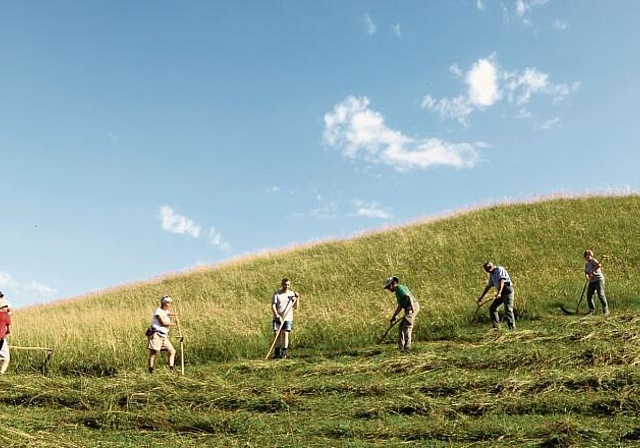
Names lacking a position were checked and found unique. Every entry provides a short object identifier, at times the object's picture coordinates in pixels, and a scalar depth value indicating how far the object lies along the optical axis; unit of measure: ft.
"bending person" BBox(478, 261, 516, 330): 48.83
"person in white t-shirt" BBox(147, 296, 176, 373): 41.55
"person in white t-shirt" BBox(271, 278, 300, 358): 46.34
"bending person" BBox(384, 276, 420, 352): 42.88
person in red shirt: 43.78
